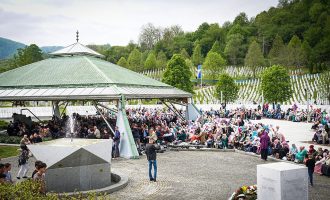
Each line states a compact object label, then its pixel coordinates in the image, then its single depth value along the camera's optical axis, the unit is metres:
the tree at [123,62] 108.35
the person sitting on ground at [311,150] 13.60
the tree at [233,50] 104.94
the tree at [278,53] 84.81
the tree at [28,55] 79.92
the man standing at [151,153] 12.02
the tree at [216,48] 108.04
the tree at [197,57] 101.38
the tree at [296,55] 83.16
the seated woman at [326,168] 13.17
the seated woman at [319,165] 13.69
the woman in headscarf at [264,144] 15.98
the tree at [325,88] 47.71
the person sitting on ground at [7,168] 8.62
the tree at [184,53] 105.43
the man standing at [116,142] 17.09
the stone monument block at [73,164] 10.37
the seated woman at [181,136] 21.56
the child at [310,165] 11.77
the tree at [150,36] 142.66
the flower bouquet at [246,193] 9.41
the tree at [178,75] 61.34
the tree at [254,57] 83.12
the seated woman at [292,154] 15.70
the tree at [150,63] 103.69
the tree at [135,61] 102.94
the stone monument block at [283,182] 8.10
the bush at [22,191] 6.21
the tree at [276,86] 52.12
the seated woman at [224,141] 19.62
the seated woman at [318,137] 21.88
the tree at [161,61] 104.05
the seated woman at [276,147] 16.62
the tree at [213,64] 81.75
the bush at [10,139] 21.11
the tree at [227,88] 55.94
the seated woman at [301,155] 14.97
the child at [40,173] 8.11
